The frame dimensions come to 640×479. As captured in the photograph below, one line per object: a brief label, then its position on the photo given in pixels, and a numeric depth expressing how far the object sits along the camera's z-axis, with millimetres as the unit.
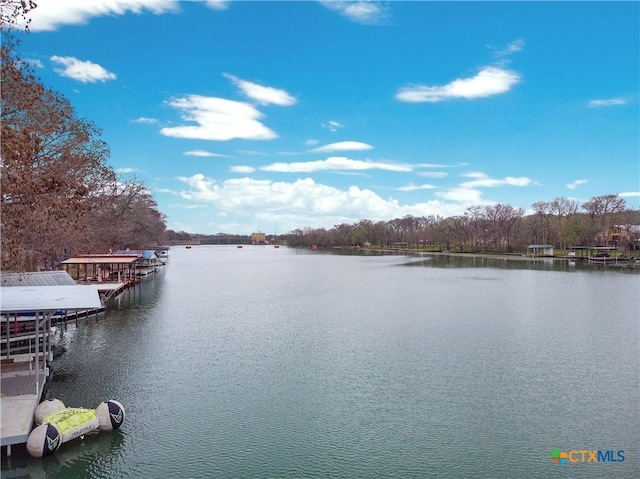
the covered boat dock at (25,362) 10125
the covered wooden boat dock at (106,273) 31538
